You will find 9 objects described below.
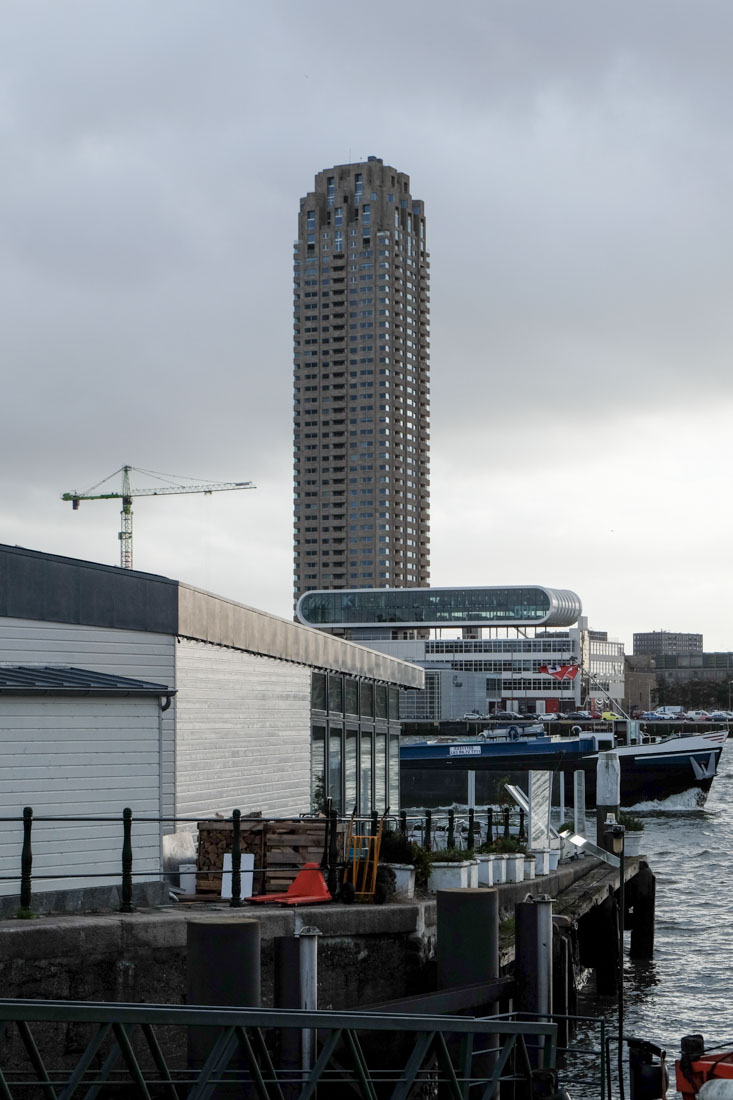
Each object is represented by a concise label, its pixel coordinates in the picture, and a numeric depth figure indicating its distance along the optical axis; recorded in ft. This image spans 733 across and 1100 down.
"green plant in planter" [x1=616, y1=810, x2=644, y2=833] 105.29
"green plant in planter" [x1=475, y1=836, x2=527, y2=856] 73.46
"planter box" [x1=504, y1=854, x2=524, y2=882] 72.08
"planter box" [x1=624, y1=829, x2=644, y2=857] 103.50
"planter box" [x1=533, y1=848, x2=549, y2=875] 77.97
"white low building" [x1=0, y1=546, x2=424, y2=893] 55.67
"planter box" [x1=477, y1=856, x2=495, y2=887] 68.44
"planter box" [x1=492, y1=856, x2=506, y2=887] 70.85
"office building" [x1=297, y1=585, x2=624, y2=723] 566.77
